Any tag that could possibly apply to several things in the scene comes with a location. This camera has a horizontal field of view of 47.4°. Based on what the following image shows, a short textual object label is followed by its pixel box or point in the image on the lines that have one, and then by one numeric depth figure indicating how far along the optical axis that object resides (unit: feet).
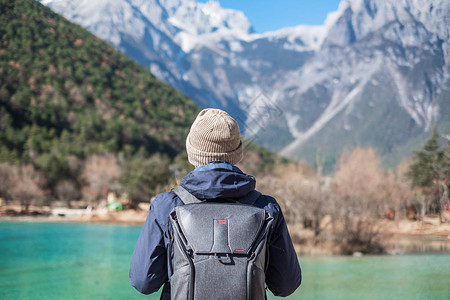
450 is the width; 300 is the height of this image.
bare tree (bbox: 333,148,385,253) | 54.49
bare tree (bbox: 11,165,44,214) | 110.42
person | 5.93
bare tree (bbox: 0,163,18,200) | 111.86
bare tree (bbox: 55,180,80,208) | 125.70
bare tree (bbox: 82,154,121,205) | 130.00
